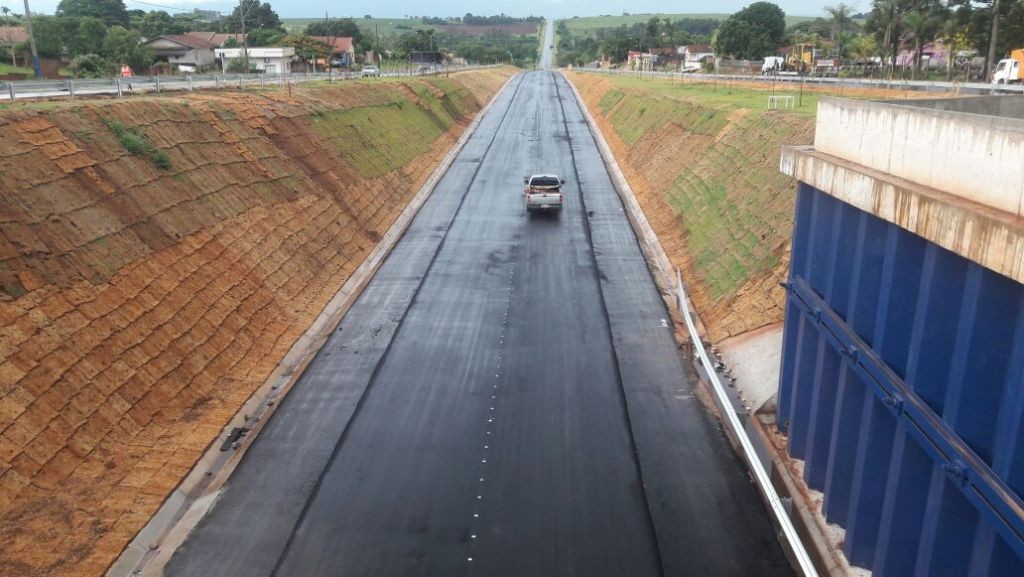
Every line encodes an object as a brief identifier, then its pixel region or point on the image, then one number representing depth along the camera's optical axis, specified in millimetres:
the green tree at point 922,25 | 64688
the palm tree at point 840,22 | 101681
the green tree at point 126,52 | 63125
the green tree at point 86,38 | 69375
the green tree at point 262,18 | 152125
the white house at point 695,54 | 139375
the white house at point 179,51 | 89125
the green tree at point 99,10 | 123125
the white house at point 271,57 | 90312
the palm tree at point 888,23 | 71750
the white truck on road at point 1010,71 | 45281
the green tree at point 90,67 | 51531
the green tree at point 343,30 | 144750
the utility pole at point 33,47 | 37000
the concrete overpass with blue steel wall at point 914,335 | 8672
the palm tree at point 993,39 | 51475
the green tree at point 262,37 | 120750
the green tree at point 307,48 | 89925
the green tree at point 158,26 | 118888
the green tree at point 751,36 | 114188
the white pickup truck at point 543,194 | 36344
